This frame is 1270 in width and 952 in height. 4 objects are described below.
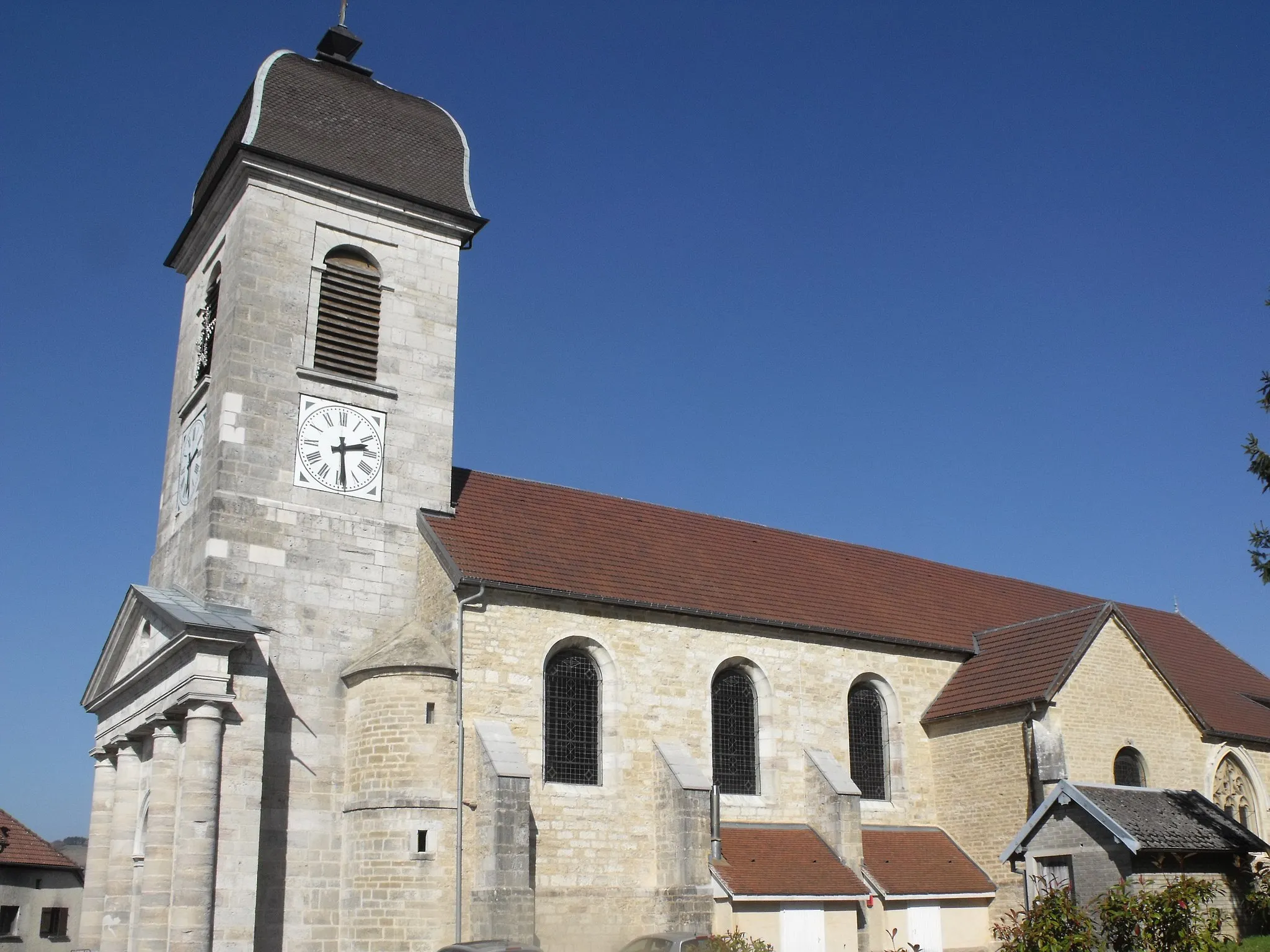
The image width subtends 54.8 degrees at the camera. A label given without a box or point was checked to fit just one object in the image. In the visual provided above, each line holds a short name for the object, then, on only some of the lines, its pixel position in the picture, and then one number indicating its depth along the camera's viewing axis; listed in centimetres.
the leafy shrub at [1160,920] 1315
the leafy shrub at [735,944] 1658
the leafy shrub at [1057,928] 1294
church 1809
